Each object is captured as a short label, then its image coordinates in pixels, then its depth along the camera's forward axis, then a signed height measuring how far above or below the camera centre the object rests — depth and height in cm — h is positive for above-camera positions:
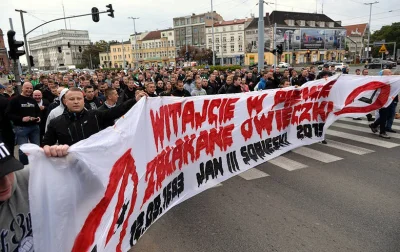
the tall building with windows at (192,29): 9700 +1248
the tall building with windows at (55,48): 13050 +1191
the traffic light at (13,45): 1197 +119
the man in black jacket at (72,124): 347 -60
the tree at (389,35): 8331 +642
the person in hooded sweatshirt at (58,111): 464 -57
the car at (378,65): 4219 -93
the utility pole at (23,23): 2024 +361
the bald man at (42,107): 663 -73
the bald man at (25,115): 582 -77
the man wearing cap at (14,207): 154 -75
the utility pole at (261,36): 1627 +150
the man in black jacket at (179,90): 747 -56
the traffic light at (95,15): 2100 +389
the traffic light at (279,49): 1957 +87
